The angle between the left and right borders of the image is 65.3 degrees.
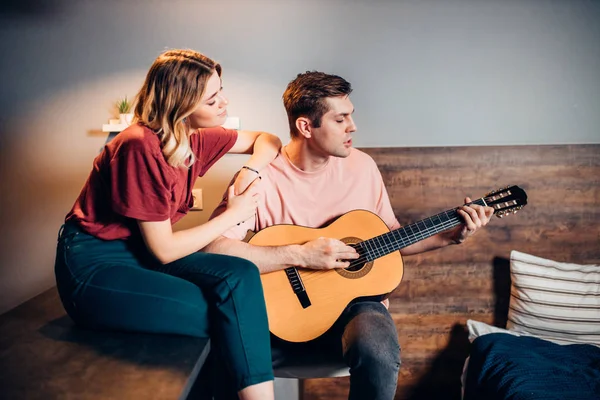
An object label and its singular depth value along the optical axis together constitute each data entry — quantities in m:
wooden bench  0.95
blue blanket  1.45
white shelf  1.99
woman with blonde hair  1.13
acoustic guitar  1.46
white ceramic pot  1.99
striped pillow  1.84
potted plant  1.99
